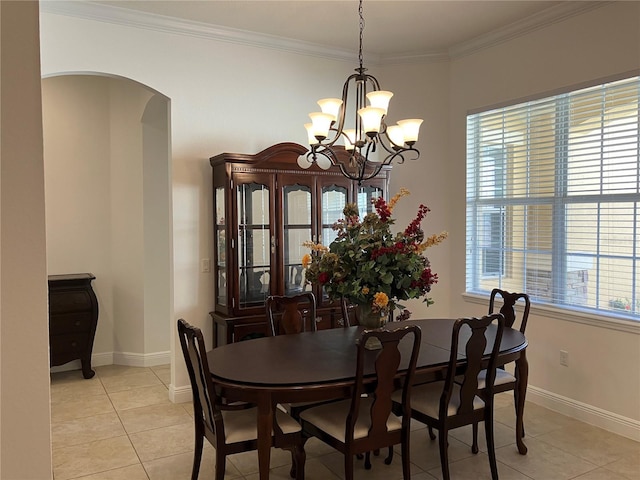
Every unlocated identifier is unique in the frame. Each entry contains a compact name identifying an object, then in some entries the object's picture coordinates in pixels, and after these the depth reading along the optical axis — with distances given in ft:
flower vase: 9.55
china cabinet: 13.24
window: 11.68
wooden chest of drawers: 15.33
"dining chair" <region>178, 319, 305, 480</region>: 8.00
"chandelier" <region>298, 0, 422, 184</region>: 9.30
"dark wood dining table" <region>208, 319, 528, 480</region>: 7.75
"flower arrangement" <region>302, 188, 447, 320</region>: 9.13
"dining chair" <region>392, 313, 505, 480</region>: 8.89
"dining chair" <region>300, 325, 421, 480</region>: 7.97
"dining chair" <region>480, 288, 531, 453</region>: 10.39
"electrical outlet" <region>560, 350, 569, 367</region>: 12.78
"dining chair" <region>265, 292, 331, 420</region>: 11.21
